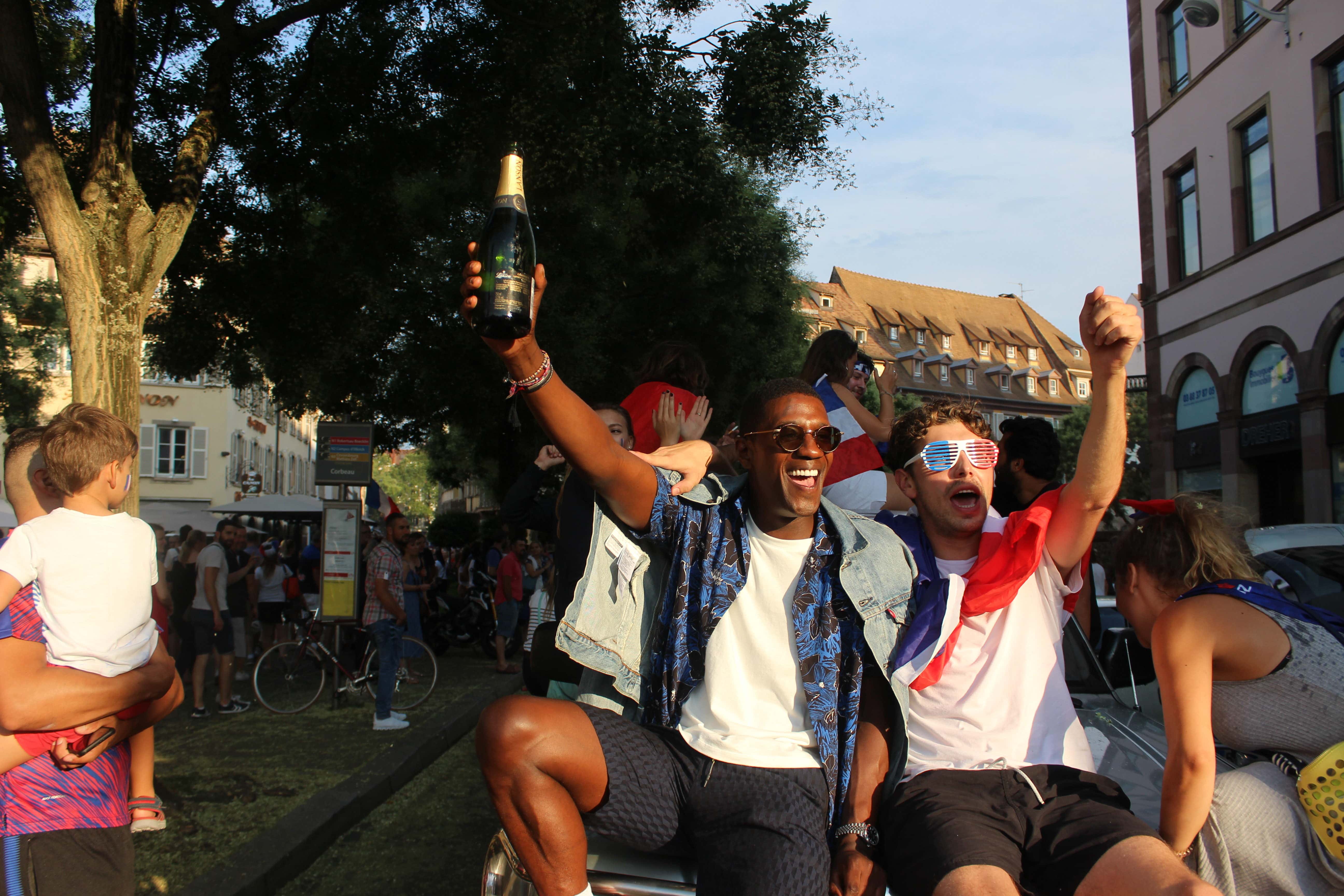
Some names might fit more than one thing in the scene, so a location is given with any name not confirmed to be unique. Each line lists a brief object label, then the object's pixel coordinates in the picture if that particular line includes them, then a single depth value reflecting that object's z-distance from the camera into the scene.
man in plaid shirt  9.29
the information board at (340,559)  11.49
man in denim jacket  2.40
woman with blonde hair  2.34
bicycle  10.09
